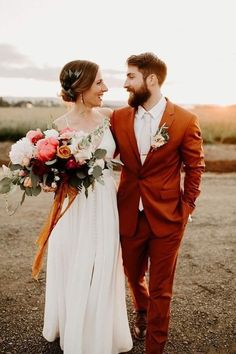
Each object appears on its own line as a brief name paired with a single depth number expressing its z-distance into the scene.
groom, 3.54
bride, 3.54
